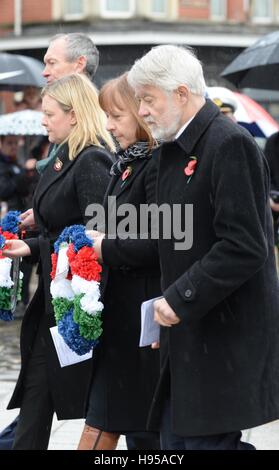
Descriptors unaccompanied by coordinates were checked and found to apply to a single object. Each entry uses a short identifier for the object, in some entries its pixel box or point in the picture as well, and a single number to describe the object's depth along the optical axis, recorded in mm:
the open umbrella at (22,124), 22219
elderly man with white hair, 6820
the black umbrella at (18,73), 23594
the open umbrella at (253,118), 19609
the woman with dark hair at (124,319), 8734
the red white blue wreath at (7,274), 9539
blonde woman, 9312
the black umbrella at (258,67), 18125
